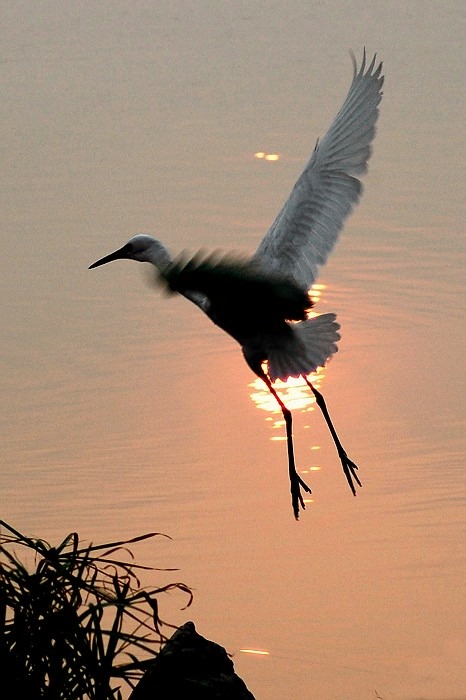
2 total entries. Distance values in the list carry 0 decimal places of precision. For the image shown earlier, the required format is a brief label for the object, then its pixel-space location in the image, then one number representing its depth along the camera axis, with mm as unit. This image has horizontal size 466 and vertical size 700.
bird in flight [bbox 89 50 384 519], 18828
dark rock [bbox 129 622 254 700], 11805
